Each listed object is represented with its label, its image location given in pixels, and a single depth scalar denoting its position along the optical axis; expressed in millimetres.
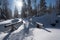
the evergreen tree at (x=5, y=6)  14580
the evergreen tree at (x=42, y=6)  14495
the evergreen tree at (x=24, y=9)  21058
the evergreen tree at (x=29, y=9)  18179
